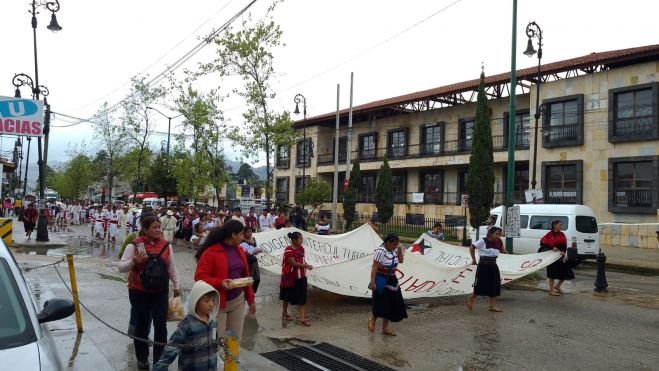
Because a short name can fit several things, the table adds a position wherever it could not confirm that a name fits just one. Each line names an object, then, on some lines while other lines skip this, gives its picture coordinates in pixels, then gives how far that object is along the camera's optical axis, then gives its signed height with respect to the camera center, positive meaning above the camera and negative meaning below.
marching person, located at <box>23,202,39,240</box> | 21.08 -1.25
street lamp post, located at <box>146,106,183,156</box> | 38.44 +5.20
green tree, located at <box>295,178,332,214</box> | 34.44 +0.16
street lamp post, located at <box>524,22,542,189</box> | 20.88 +6.17
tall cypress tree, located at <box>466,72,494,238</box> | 27.73 +1.76
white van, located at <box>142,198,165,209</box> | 51.30 -0.95
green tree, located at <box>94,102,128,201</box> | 43.88 +4.82
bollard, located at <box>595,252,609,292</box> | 12.60 -1.75
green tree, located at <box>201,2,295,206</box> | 26.67 +6.18
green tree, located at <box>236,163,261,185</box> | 46.37 +1.38
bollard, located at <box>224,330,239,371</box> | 3.98 -1.22
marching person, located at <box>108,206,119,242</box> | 22.91 -1.50
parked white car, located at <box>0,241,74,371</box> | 3.17 -0.94
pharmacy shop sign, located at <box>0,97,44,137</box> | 16.72 +2.34
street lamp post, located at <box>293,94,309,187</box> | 33.40 +6.15
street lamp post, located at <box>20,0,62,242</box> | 19.44 +3.90
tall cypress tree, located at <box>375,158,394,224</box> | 35.47 +0.23
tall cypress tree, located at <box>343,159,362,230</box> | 36.25 +0.00
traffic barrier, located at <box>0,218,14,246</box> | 15.12 -1.18
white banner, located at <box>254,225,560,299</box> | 10.16 -1.38
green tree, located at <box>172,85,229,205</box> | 33.31 +3.07
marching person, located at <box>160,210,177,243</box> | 19.02 -1.20
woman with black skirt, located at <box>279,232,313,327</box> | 8.59 -1.37
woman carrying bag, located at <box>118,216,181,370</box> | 5.54 -0.95
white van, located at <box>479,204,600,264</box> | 18.83 -0.87
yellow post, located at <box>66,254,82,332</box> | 7.32 -1.43
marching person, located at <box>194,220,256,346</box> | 5.27 -0.77
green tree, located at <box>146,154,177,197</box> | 51.97 +1.50
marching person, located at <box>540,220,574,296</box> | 12.02 -1.26
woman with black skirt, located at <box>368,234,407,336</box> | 7.85 -1.34
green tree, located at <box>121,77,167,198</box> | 39.59 +6.53
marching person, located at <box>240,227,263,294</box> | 9.11 -1.07
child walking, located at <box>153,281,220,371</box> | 4.18 -1.12
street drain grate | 6.37 -2.08
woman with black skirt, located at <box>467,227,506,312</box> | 10.09 -1.29
